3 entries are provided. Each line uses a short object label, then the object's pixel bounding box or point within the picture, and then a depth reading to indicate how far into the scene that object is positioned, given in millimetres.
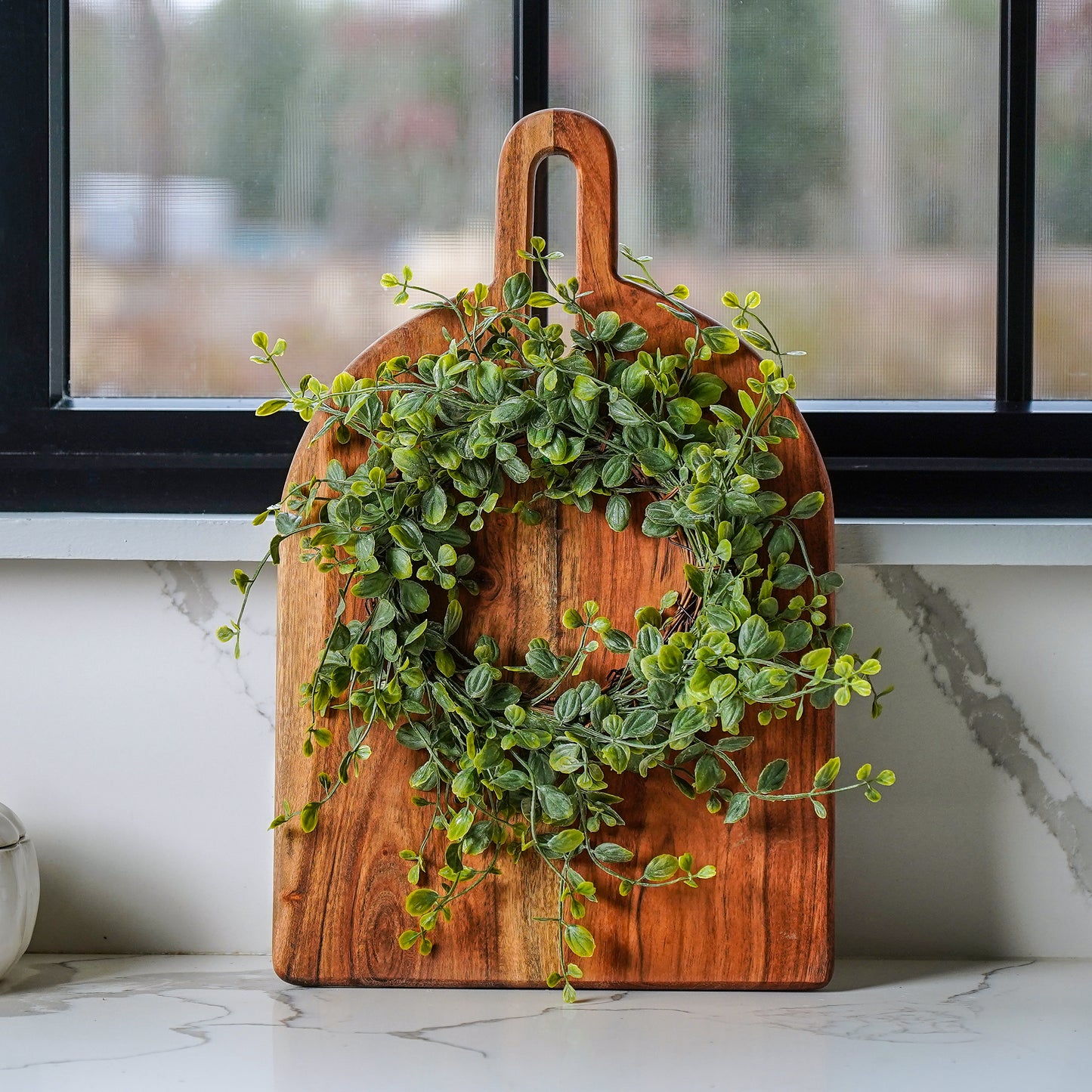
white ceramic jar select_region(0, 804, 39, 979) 2113
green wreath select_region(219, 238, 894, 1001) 2083
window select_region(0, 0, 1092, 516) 2227
